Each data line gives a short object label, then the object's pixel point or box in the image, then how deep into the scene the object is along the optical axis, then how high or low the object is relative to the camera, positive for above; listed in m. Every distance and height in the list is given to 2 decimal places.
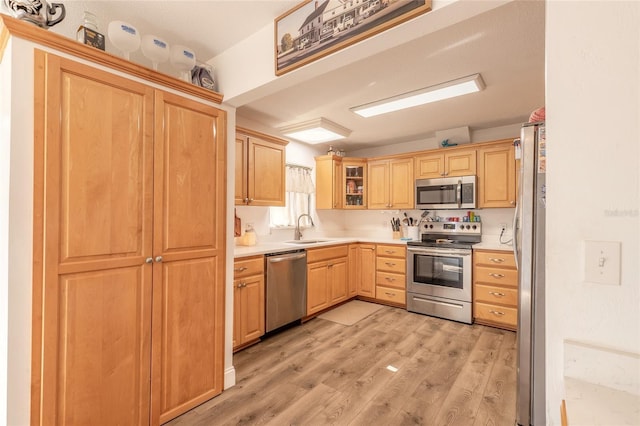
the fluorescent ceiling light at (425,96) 2.55 +1.13
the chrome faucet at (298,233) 4.34 -0.30
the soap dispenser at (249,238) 3.47 -0.30
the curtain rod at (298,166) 4.29 +0.70
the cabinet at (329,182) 4.60 +0.49
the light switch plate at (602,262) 0.83 -0.13
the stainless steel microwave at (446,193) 3.83 +0.28
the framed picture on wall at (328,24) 1.34 +0.96
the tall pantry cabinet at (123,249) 1.39 -0.21
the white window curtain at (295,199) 4.14 +0.21
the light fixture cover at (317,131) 3.60 +1.06
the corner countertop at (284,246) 2.91 -0.39
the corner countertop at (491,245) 3.40 -0.38
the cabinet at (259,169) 3.08 +0.49
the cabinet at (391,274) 4.06 -0.85
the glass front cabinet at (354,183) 4.76 +0.49
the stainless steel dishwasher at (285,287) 3.04 -0.81
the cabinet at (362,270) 4.32 -0.84
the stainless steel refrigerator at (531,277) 1.68 -0.37
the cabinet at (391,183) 4.38 +0.46
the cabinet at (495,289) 3.28 -0.85
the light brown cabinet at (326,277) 3.61 -0.84
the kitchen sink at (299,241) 4.04 -0.40
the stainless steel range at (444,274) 3.54 -0.76
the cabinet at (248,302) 2.71 -0.85
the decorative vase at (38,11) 1.37 +0.96
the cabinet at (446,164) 3.88 +0.69
